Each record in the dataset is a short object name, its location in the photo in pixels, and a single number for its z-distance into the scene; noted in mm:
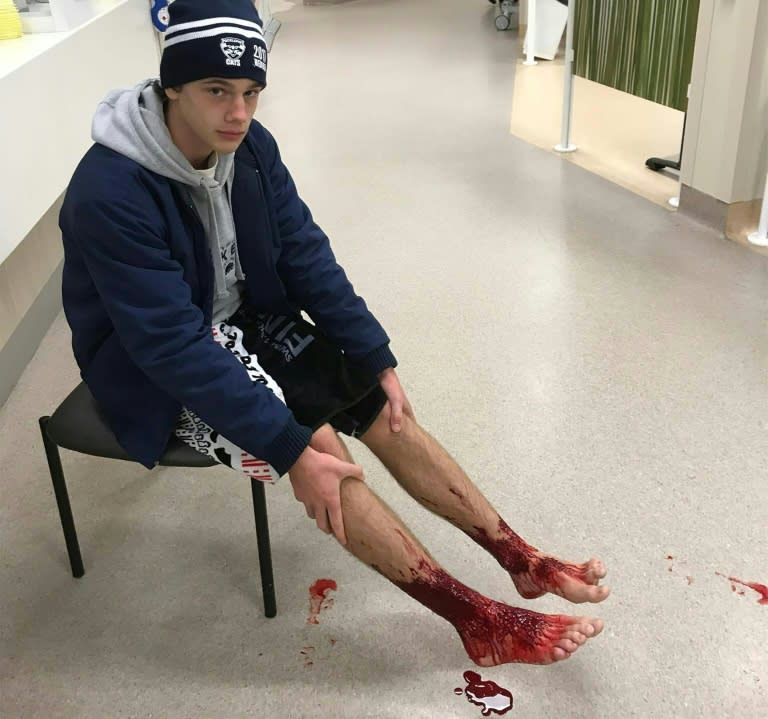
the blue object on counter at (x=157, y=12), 3336
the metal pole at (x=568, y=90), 3744
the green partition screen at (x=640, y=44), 3057
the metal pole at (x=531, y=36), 5527
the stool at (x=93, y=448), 1331
